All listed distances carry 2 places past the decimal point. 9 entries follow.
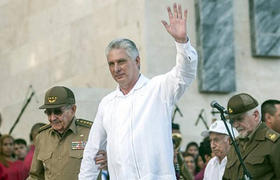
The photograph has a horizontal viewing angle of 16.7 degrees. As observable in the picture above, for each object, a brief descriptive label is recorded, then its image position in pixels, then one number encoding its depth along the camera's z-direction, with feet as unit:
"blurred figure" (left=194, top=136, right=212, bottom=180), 47.01
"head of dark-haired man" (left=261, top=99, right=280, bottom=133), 39.93
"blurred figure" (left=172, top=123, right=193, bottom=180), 43.49
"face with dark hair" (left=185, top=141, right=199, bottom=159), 55.43
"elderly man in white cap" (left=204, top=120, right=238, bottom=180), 39.55
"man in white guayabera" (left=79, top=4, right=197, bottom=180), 27.63
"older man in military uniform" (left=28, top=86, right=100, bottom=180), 35.04
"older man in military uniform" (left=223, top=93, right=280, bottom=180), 33.17
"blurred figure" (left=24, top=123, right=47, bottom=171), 47.32
